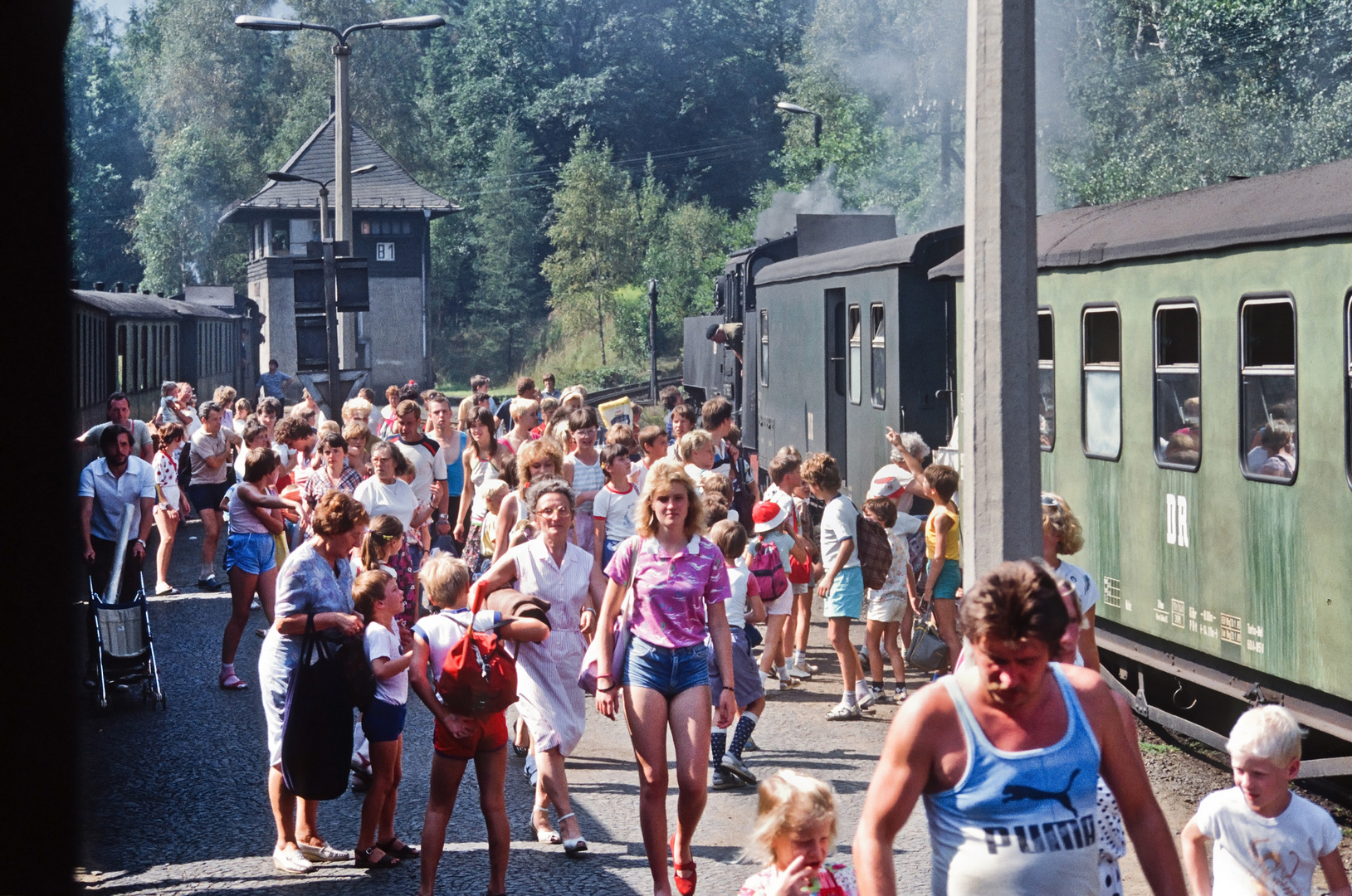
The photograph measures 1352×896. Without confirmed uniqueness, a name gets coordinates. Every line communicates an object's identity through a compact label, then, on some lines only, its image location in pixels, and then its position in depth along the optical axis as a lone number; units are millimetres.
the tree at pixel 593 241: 61406
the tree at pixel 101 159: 88438
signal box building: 57812
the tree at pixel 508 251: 72938
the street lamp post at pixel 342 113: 17734
